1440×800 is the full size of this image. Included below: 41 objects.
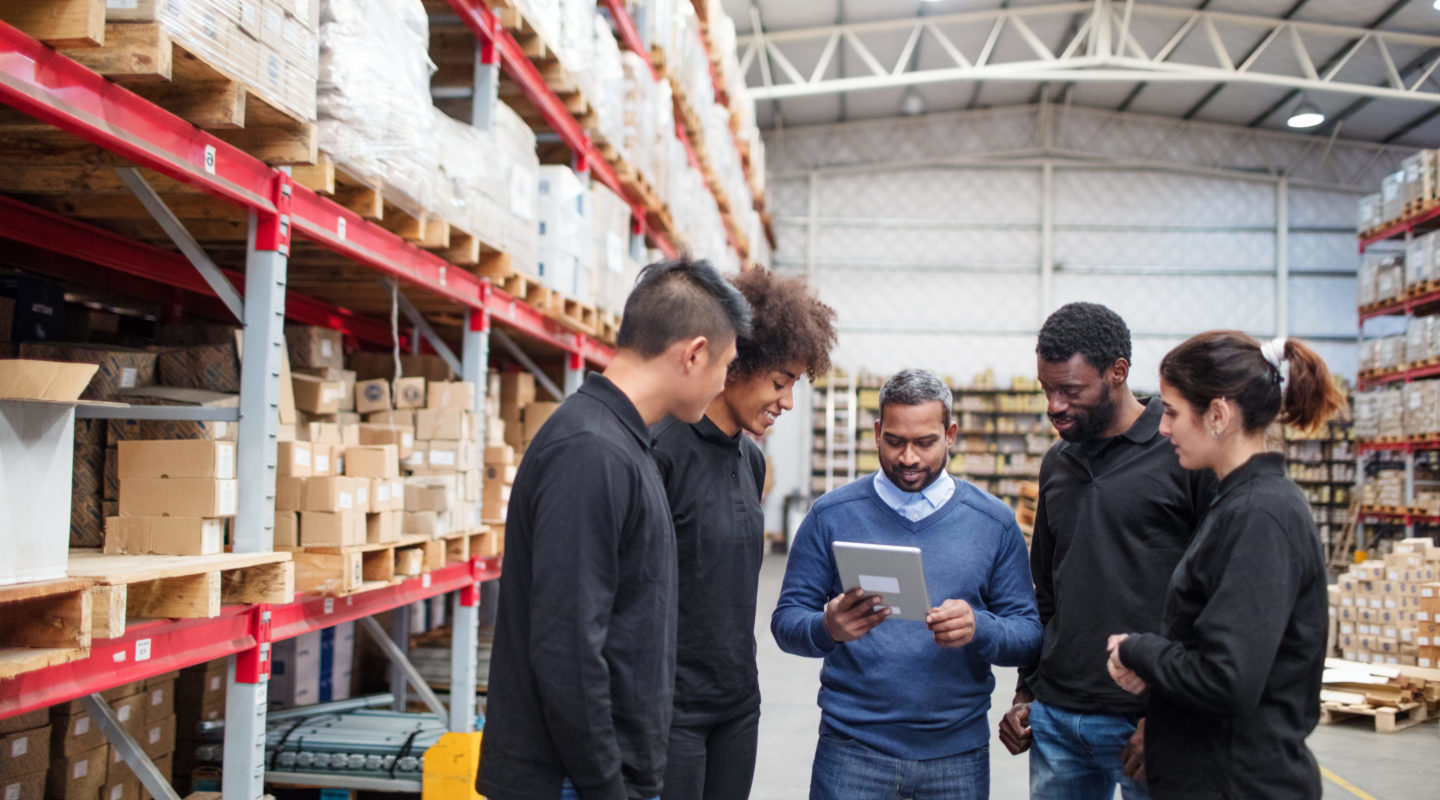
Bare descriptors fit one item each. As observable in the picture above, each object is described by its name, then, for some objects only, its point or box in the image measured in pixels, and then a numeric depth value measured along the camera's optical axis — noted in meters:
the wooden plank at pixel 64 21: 2.21
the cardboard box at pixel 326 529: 3.69
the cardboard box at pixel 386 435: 4.53
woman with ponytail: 1.93
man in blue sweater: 2.50
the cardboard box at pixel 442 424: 4.81
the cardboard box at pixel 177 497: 3.00
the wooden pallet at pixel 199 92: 2.42
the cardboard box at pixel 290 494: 3.70
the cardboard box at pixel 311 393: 4.26
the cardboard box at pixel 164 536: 2.99
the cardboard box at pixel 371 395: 4.78
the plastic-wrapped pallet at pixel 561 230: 5.76
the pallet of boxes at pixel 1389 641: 7.29
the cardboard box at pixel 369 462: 4.02
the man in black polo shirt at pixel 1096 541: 2.54
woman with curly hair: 2.40
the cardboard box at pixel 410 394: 4.86
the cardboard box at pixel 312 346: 4.41
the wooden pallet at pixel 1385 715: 7.04
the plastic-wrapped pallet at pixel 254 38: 2.53
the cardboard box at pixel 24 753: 3.61
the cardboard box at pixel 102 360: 3.44
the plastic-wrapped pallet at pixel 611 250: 6.61
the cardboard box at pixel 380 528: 4.02
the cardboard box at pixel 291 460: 3.64
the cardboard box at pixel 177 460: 3.01
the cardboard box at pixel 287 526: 3.70
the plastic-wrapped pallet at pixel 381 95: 3.54
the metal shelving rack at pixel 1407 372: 11.56
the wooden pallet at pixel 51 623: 2.29
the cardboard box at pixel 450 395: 4.90
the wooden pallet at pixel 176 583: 2.43
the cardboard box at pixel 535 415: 6.52
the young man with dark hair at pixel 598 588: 1.76
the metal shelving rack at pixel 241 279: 2.35
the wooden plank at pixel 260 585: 3.14
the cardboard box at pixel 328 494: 3.67
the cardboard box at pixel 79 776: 3.96
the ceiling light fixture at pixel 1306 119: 16.75
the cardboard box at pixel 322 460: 3.78
